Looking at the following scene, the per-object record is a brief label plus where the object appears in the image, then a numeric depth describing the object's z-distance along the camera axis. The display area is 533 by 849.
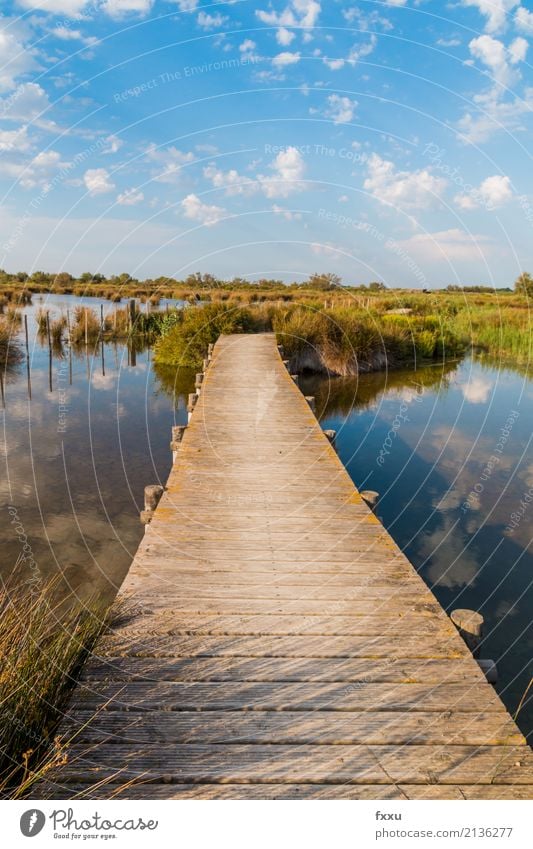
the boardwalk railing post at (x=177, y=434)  8.37
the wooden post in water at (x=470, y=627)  3.83
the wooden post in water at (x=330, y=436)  8.83
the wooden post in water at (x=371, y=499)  6.20
